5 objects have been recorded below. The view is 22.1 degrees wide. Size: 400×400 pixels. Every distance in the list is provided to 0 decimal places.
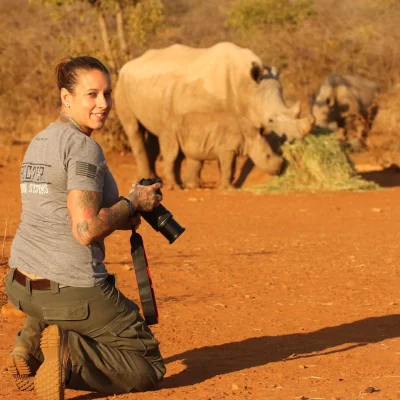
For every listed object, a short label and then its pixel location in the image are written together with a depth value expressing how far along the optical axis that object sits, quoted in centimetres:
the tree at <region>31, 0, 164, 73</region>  1928
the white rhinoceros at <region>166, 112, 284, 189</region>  1471
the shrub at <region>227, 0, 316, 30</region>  3425
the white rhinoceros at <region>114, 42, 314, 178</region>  1496
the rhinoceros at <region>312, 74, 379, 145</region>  1998
